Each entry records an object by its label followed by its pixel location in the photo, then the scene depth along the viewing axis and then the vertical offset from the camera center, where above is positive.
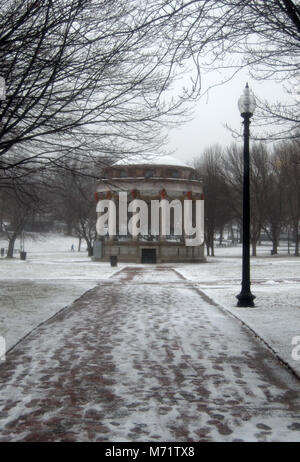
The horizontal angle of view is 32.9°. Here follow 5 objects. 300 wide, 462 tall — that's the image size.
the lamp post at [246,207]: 11.40 +0.68
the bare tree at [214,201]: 51.16 +3.52
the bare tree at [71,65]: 7.69 +2.94
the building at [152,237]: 39.09 -0.08
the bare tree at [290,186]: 45.14 +4.84
